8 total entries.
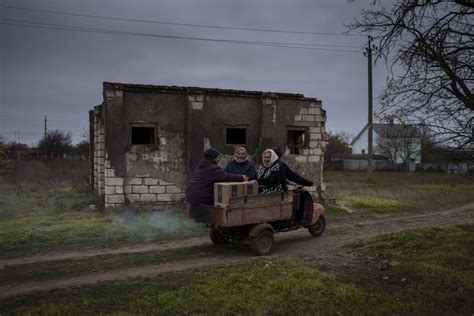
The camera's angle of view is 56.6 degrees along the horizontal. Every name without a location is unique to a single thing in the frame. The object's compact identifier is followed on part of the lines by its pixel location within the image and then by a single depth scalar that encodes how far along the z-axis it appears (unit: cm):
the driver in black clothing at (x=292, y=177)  931
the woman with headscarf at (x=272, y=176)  909
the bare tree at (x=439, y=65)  771
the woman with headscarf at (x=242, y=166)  934
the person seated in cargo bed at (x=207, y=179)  853
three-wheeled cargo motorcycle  823
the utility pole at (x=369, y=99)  2847
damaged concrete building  1357
